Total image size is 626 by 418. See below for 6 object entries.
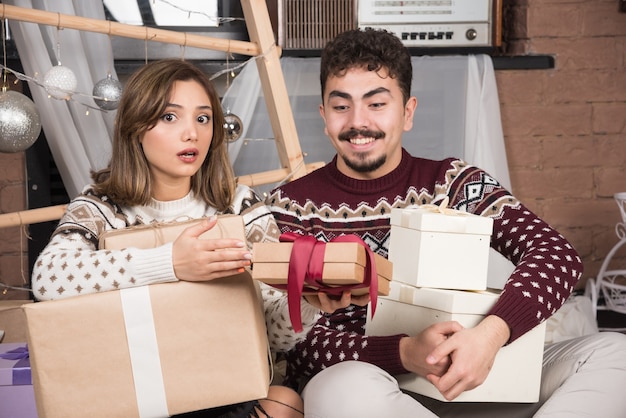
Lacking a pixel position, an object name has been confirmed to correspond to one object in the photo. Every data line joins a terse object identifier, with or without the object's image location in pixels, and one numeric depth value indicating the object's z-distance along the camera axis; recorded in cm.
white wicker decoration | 251
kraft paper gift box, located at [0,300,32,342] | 194
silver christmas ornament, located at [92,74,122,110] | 204
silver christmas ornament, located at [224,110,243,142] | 216
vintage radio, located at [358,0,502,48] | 255
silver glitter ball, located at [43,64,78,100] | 197
